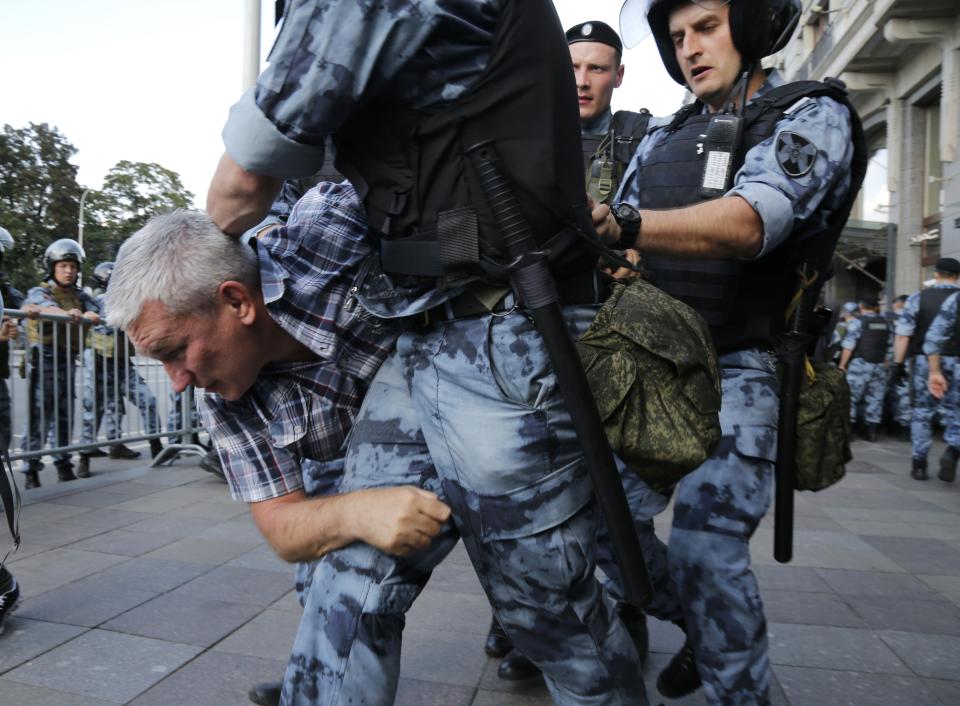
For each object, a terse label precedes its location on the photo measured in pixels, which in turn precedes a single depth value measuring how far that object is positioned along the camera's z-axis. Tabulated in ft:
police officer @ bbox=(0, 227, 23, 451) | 16.49
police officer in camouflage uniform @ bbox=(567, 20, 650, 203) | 9.53
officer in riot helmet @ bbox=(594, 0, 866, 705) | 6.44
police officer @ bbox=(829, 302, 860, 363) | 35.58
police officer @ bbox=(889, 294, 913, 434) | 32.27
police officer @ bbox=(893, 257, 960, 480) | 23.44
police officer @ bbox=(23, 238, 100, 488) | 19.49
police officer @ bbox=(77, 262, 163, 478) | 21.11
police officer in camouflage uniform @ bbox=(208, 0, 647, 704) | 4.29
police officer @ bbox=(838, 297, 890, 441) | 31.63
